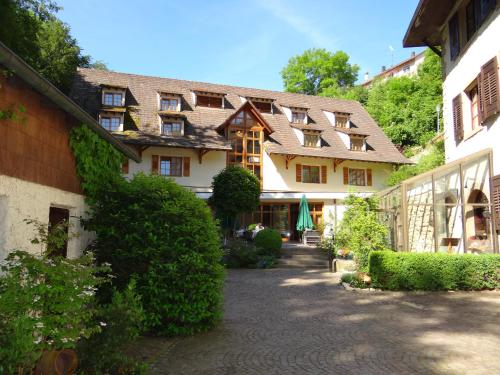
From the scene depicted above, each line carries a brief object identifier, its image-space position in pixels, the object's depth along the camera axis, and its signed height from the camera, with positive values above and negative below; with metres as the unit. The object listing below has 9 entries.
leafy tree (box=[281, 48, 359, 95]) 46.31 +17.06
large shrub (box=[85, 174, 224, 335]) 6.52 -0.35
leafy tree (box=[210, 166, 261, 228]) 20.55 +1.76
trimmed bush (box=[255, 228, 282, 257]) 18.82 -0.55
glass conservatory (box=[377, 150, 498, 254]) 12.73 +0.63
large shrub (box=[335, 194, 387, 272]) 12.59 -0.10
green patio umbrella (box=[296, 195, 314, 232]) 22.84 +0.60
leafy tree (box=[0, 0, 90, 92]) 13.09 +9.04
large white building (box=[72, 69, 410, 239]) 24.09 +5.36
